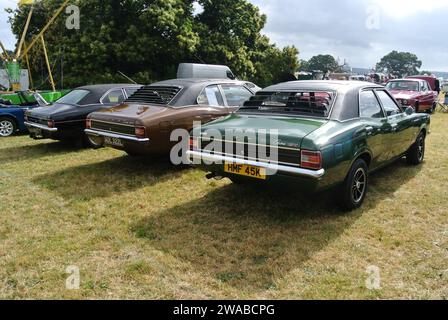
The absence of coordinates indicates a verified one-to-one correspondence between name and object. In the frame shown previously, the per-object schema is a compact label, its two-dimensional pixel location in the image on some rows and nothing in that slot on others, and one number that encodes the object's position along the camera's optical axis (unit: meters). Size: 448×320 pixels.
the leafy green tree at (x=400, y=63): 99.38
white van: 14.21
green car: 3.75
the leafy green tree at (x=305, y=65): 81.57
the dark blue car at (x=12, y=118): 9.84
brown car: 5.68
